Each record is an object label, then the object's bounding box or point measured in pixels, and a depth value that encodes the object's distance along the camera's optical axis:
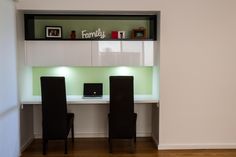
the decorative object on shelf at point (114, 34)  4.51
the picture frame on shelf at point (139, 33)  4.55
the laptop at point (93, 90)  4.59
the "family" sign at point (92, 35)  4.49
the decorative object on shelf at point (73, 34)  4.49
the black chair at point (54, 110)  3.91
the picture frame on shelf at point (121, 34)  4.52
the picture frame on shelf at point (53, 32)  4.45
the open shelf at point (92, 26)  4.48
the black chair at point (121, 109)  3.99
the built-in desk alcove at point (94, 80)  4.48
